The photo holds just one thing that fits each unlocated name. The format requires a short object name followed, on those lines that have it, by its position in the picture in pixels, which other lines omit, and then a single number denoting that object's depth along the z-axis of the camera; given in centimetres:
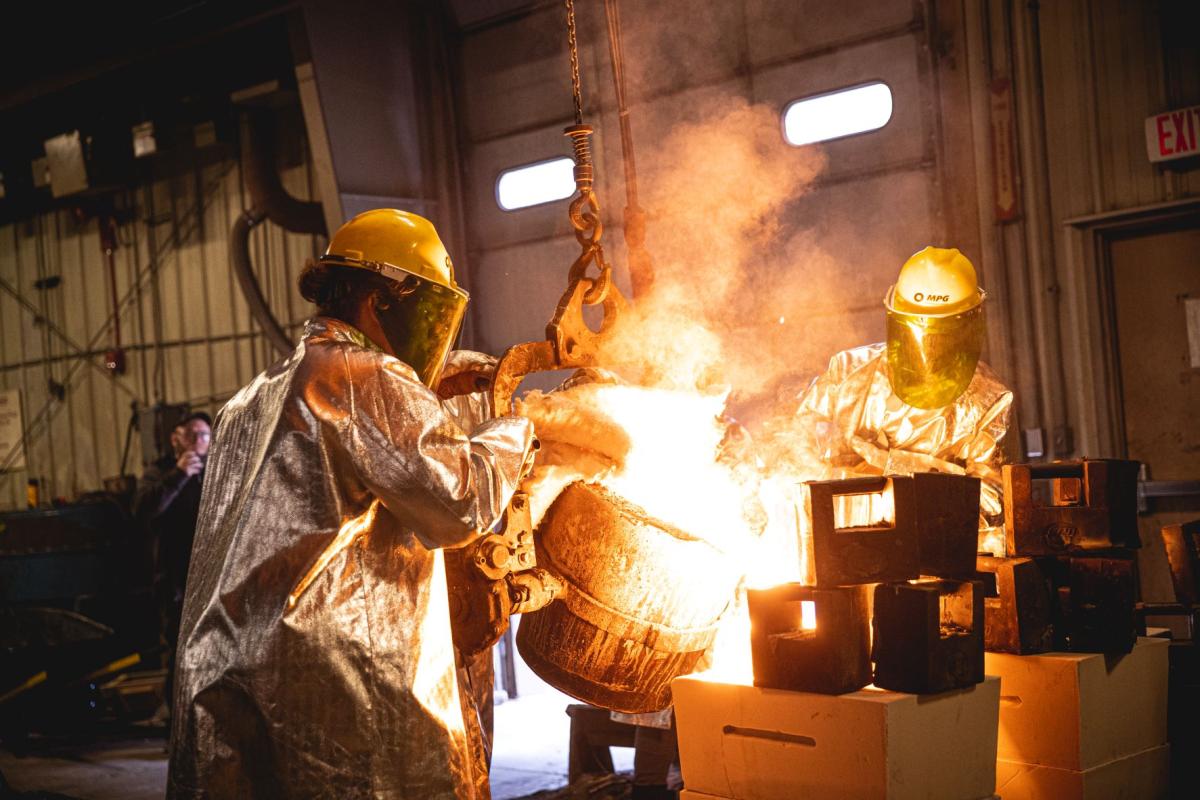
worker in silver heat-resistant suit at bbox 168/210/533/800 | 219
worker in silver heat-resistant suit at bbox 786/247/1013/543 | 354
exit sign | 488
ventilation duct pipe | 792
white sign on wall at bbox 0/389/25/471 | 1082
